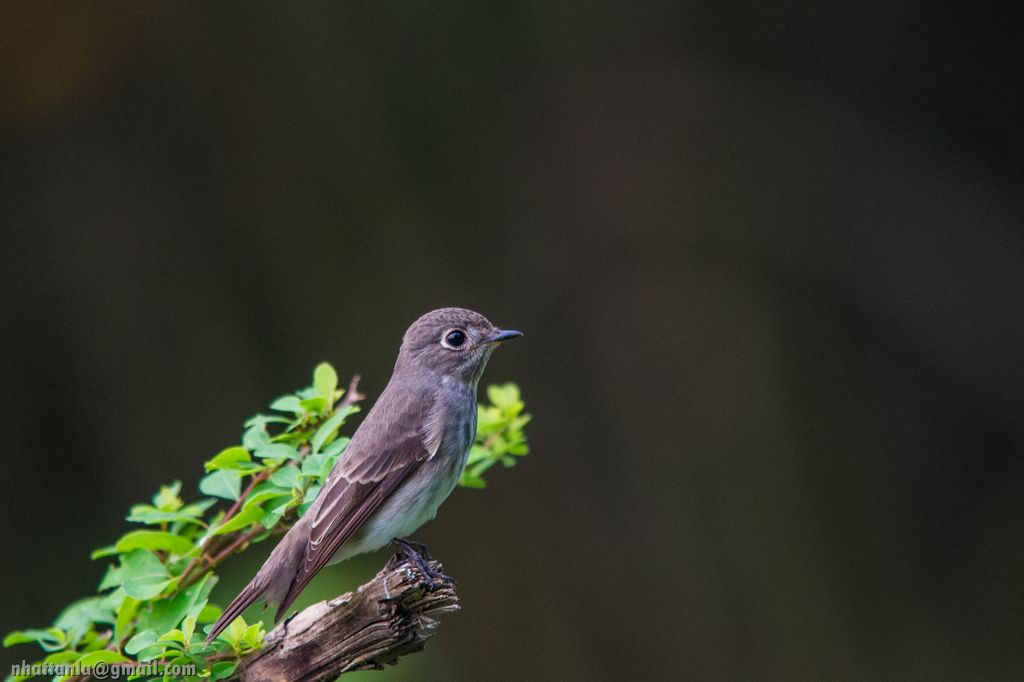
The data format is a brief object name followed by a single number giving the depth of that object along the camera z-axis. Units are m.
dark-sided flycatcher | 6.37
